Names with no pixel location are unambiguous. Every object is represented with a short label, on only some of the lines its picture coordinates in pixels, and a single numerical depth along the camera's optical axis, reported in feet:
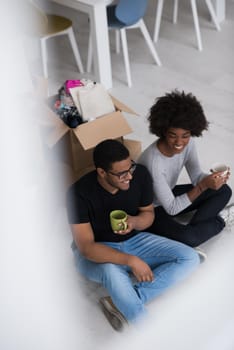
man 11.79
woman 12.36
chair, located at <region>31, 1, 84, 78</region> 18.25
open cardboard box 13.91
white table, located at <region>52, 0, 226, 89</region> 17.68
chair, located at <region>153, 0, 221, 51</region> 20.43
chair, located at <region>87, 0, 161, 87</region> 17.87
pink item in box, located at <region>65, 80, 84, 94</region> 14.61
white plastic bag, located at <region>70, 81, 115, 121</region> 14.41
